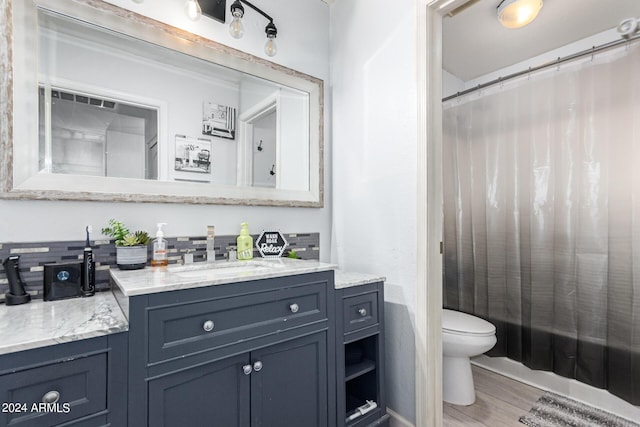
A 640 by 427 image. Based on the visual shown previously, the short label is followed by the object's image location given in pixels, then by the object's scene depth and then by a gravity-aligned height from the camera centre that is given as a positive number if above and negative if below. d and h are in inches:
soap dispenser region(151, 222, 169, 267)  50.9 -5.8
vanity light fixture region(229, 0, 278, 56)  59.5 +38.5
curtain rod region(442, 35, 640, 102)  67.6 +37.9
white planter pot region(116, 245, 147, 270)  47.1 -6.3
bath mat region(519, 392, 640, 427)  64.0 -43.5
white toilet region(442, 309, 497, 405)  69.9 -31.2
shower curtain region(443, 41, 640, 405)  67.0 -0.4
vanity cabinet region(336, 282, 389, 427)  51.8 -26.7
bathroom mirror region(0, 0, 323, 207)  44.4 +17.8
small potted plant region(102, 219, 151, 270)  47.2 -4.7
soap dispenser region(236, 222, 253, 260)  60.7 -5.6
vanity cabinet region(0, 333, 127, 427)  26.7 -15.8
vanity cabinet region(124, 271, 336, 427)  33.5 -17.6
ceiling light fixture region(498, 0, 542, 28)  65.8 +44.5
